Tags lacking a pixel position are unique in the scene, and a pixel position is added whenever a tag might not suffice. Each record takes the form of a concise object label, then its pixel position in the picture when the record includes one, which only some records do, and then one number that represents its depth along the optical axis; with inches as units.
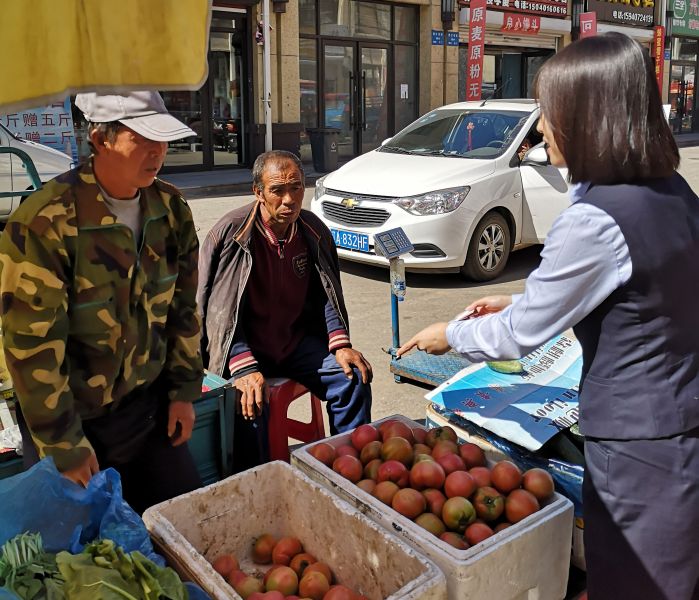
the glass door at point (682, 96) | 1048.2
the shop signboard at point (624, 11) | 879.1
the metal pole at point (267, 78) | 570.9
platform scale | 172.4
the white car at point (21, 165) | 349.4
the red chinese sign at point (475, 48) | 681.6
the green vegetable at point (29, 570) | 61.4
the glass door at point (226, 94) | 591.8
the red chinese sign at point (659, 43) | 964.0
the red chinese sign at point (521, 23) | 759.1
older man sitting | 129.6
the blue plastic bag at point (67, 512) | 69.1
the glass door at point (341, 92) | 652.7
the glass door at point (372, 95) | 674.2
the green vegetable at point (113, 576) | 60.2
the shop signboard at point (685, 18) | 1002.1
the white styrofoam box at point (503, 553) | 74.6
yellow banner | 62.2
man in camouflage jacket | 75.1
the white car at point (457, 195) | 277.6
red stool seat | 132.6
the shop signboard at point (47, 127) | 409.1
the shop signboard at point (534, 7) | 748.0
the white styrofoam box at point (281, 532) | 73.0
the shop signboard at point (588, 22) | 799.1
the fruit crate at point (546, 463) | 111.8
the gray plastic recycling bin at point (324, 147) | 581.3
